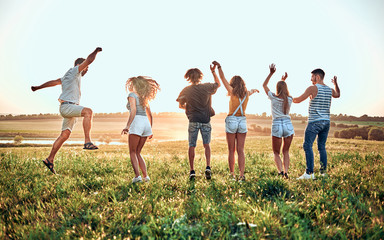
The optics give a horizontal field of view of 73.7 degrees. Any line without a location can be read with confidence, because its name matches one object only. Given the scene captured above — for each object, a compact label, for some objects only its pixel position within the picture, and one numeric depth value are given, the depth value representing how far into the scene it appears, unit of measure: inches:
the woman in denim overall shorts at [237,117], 253.1
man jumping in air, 273.3
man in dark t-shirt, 268.1
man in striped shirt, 261.6
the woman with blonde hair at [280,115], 259.9
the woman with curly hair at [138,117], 240.8
